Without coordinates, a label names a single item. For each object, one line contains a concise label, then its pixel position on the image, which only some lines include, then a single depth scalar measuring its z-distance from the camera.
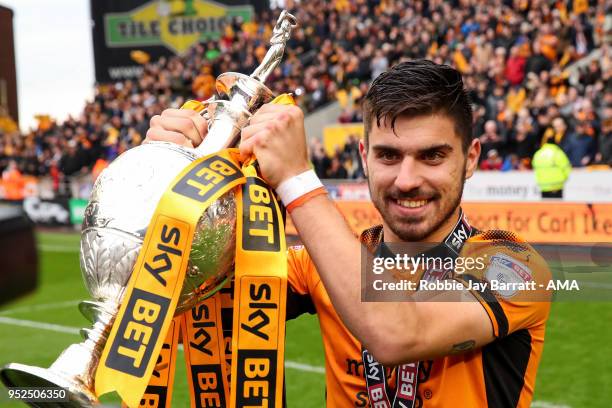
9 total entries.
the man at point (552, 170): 10.45
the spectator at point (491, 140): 12.72
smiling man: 1.48
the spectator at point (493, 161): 12.36
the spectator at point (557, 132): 11.89
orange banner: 9.38
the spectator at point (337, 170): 15.16
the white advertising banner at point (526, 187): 10.40
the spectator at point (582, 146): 11.69
